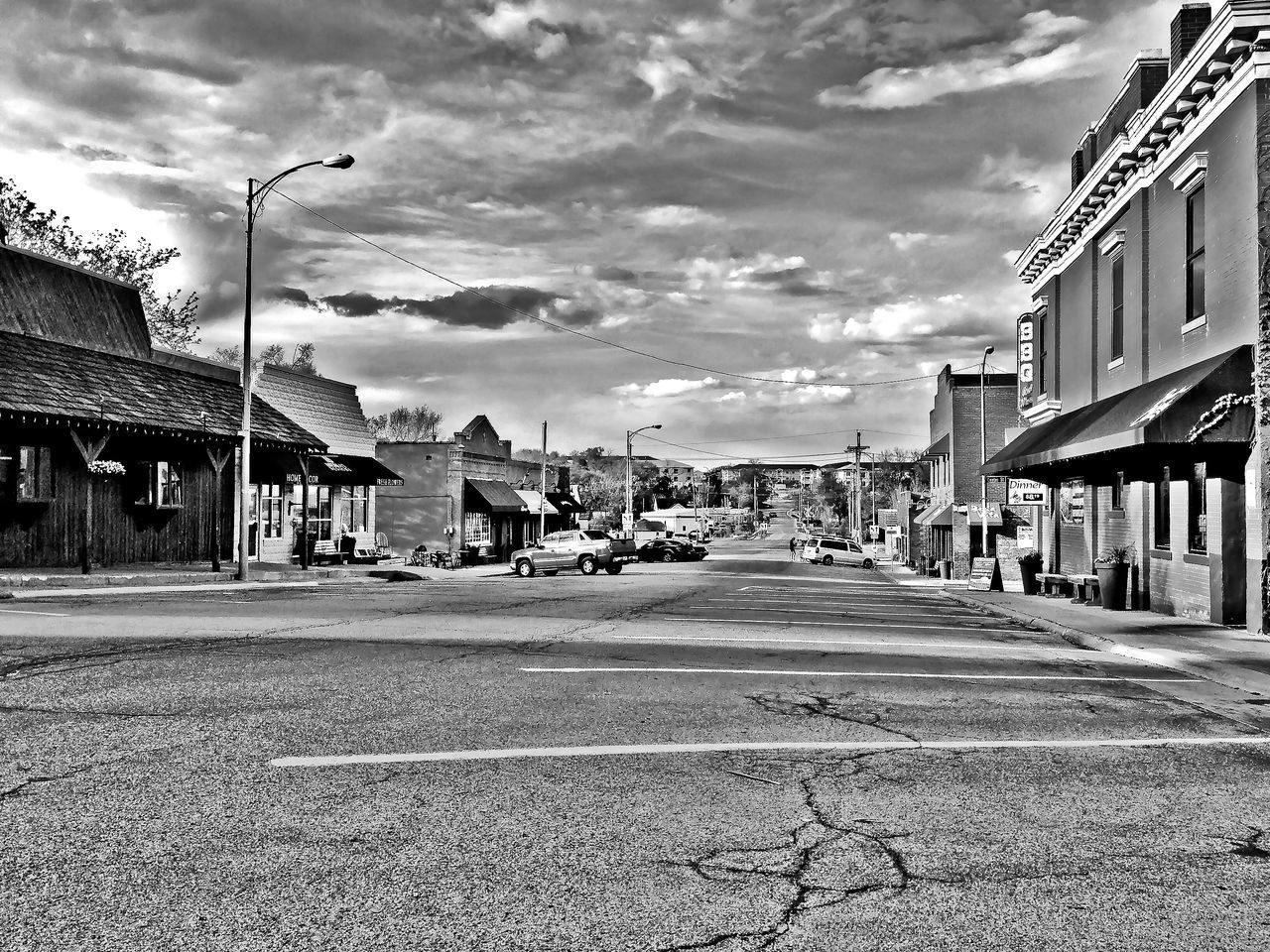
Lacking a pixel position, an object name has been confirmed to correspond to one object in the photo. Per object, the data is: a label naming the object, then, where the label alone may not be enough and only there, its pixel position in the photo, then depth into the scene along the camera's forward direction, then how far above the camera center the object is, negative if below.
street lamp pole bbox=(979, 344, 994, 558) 38.84 +2.53
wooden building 23.64 +1.68
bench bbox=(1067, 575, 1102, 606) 23.19 -2.09
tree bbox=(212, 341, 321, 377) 68.44 +9.95
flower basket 24.80 +0.80
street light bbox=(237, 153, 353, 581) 25.88 +2.96
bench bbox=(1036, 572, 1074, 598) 26.14 -2.20
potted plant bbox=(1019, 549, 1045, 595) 29.02 -1.97
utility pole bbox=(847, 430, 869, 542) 94.62 +1.11
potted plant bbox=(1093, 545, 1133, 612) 21.16 -1.69
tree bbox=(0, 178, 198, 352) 45.97 +11.51
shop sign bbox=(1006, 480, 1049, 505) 28.19 +0.20
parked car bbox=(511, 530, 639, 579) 41.09 -2.22
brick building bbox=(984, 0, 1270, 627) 15.96 +3.44
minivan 65.50 -3.37
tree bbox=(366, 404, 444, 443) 100.81 +7.56
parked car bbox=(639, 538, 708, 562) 60.28 -3.00
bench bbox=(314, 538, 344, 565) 36.60 -1.84
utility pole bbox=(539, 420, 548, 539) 54.71 -0.39
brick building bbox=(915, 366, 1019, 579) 54.47 +2.82
